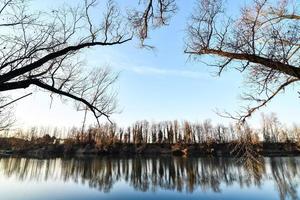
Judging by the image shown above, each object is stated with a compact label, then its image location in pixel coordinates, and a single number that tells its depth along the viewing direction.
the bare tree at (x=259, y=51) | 4.21
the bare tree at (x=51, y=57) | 3.92
